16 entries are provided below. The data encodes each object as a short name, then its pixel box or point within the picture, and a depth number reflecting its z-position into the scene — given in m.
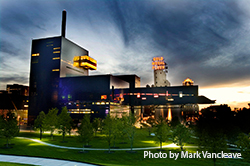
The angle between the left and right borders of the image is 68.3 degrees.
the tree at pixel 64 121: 56.66
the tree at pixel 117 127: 43.62
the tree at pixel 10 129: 42.84
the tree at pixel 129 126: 43.95
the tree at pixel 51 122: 59.05
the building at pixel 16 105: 152.12
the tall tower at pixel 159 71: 181.88
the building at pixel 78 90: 121.44
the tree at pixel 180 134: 39.41
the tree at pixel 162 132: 44.66
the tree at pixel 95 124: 63.12
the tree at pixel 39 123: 59.03
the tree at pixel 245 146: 24.20
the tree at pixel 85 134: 40.90
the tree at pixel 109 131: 42.11
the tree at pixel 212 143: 28.66
